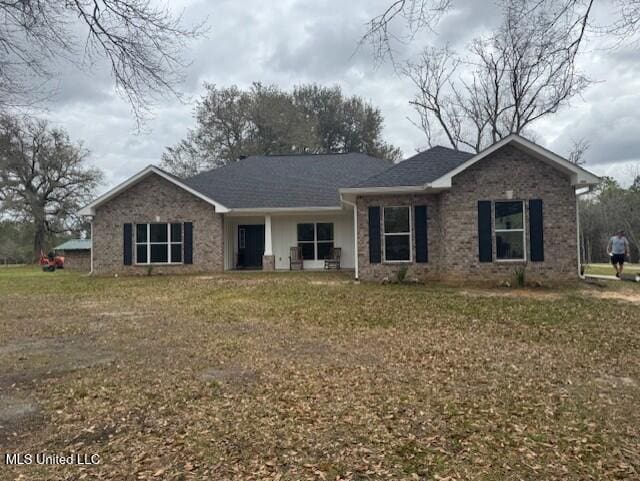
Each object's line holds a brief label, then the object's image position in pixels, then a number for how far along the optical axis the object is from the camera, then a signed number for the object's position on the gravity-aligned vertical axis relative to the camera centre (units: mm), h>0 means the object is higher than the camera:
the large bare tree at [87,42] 4637 +2513
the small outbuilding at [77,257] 22062 -167
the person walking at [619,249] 13656 -89
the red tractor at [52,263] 21703 -487
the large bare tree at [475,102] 23344 +9179
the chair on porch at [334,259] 16989 -365
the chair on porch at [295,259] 17328 -345
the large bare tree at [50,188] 30719 +5192
